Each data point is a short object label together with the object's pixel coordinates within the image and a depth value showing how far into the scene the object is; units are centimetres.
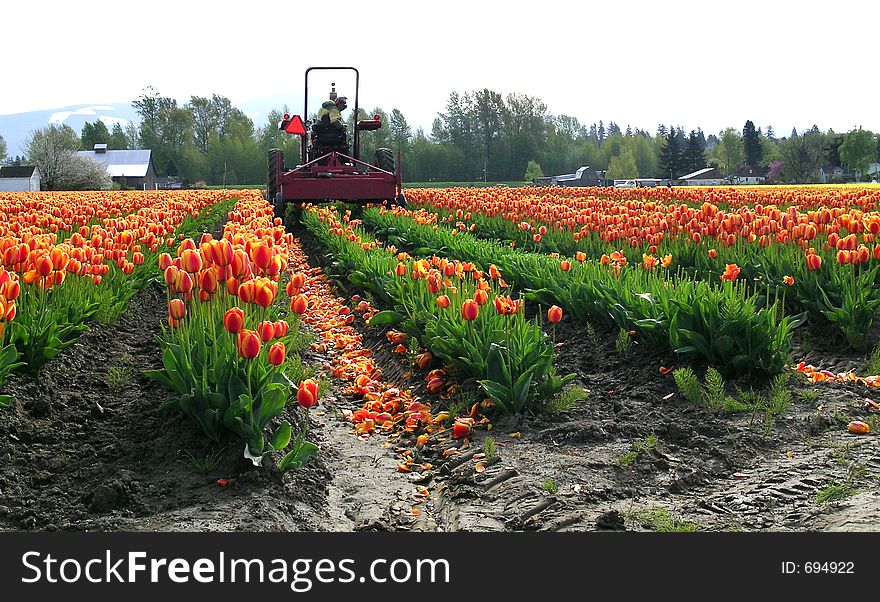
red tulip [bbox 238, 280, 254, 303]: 495
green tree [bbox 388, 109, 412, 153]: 9046
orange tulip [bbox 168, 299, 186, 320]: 505
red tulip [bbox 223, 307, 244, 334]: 443
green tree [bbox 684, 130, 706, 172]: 10806
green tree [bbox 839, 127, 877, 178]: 7531
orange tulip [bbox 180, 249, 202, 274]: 510
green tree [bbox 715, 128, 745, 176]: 10316
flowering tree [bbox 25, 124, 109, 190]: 6300
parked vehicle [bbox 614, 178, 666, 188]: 7462
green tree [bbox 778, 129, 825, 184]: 7706
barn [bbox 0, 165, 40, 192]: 6675
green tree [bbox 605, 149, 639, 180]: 10191
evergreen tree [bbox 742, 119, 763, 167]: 11588
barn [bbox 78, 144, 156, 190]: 8781
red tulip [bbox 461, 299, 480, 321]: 569
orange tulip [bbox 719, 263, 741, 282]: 660
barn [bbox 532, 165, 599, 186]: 7975
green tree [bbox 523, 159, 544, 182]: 8506
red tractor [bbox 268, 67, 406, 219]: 1891
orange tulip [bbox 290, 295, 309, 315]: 596
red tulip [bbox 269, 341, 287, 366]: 436
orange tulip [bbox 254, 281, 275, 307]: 492
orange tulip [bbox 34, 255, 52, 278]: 591
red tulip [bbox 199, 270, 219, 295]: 506
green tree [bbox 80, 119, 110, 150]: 10975
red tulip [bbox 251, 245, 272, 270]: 566
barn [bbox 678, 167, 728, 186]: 8146
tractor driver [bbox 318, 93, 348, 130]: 2197
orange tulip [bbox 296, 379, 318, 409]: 424
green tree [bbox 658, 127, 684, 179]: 10600
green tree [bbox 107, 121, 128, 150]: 10802
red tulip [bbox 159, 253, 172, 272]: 541
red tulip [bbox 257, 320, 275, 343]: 453
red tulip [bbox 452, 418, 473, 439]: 522
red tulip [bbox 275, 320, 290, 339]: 505
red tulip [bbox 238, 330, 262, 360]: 422
